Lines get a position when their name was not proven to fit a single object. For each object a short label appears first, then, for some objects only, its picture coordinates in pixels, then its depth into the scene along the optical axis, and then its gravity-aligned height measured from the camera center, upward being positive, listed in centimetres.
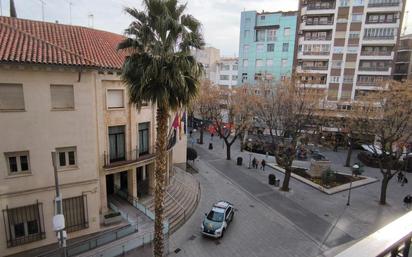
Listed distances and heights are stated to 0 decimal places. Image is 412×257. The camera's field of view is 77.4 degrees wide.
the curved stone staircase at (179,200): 1858 -935
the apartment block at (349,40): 4212 +822
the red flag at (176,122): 1573 -235
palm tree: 1035 +109
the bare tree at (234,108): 3250 -309
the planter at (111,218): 1672 -886
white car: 1691 -915
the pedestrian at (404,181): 2833 -974
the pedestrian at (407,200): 2307 -964
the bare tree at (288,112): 2298 -228
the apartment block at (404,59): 5150 +653
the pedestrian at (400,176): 2892 -948
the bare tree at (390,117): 2086 -226
